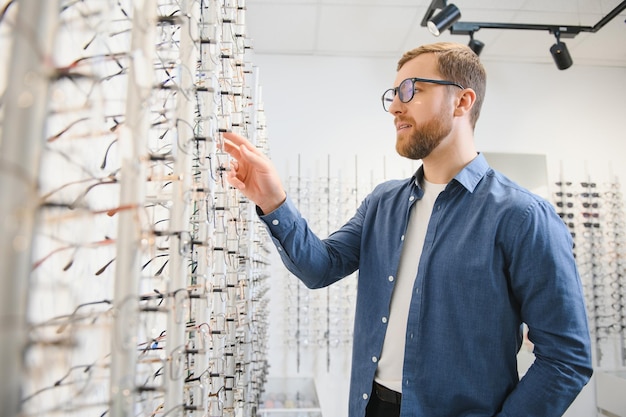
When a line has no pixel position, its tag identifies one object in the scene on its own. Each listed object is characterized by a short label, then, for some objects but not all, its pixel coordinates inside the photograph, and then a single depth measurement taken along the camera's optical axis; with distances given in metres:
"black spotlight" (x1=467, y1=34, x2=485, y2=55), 3.04
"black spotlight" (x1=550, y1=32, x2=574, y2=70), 3.10
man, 1.00
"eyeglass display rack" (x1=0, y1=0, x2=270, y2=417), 0.36
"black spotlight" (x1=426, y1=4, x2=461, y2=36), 2.55
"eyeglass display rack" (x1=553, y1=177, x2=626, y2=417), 3.60
